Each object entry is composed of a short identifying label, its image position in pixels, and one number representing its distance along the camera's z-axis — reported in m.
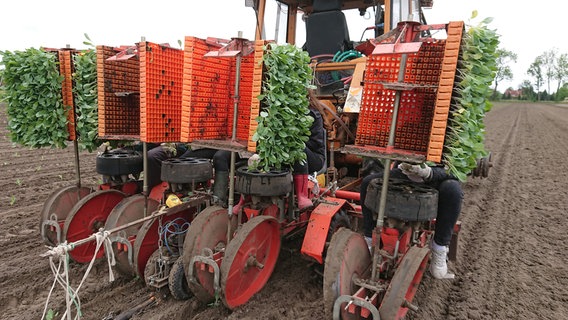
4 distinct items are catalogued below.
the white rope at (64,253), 2.35
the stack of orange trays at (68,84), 4.25
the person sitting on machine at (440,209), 3.39
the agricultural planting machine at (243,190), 2.72
